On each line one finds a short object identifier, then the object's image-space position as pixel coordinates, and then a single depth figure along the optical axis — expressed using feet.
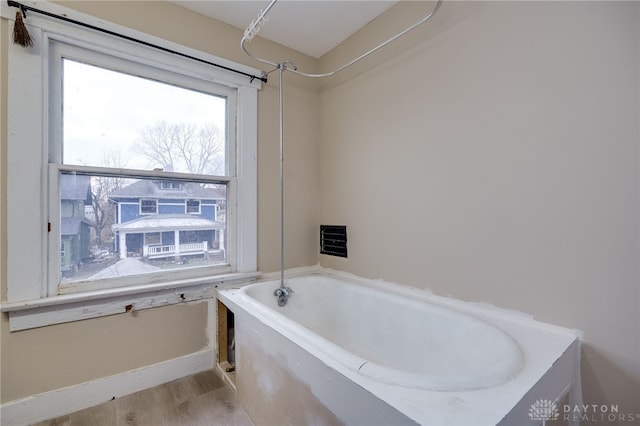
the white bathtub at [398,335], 2.60
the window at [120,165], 4.32
